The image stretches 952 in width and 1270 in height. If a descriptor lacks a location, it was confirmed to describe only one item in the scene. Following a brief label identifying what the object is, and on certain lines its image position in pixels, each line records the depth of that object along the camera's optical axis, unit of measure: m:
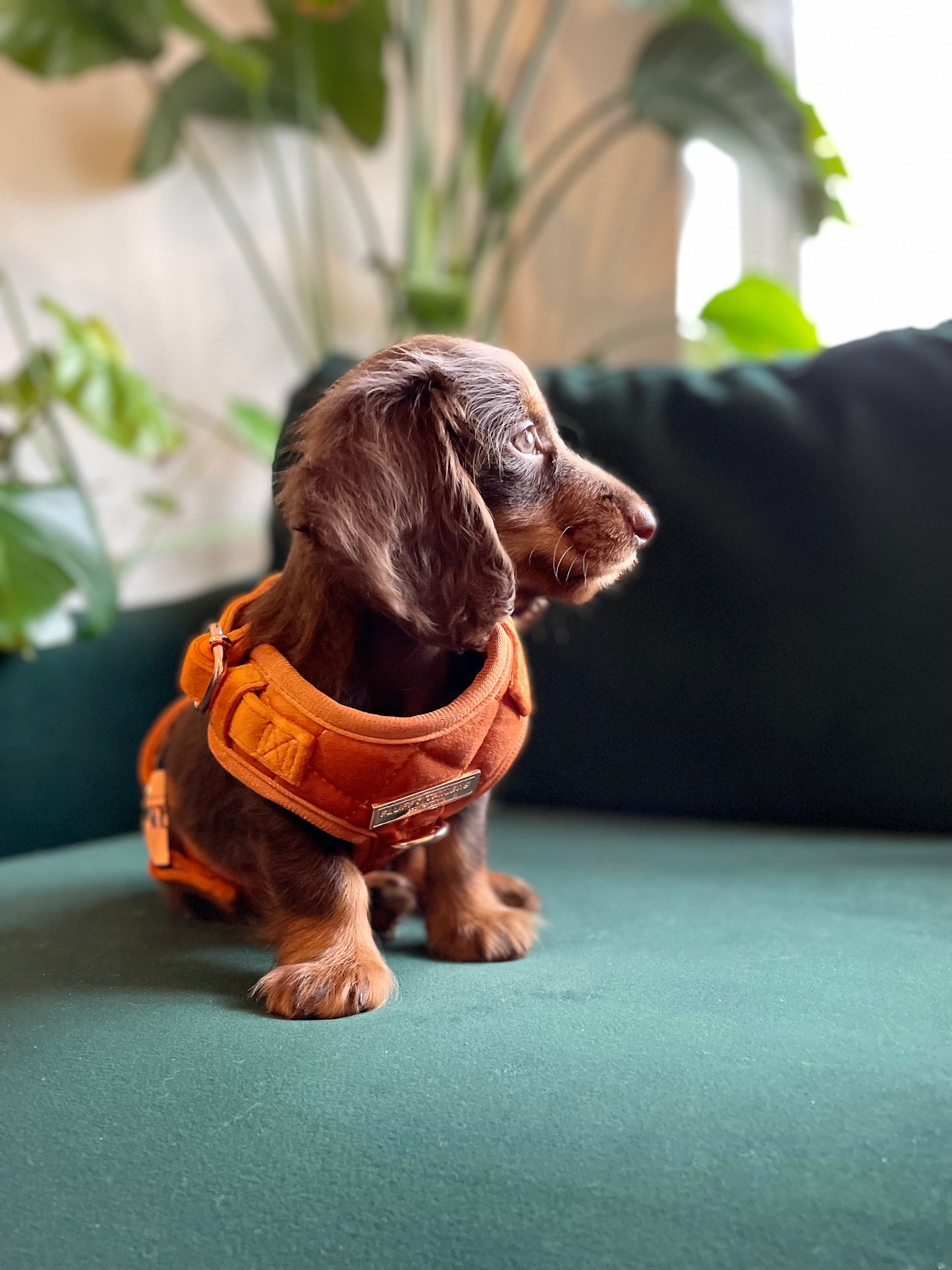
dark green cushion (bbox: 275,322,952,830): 0.56
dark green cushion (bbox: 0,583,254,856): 0.59
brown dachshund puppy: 0.33
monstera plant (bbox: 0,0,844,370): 0.75
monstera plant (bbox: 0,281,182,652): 0.56
